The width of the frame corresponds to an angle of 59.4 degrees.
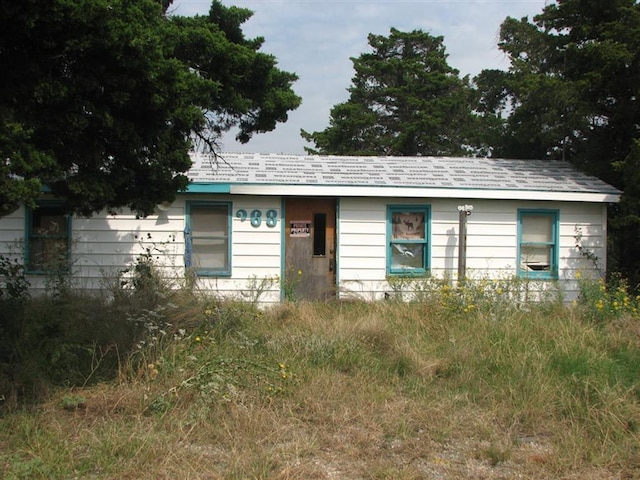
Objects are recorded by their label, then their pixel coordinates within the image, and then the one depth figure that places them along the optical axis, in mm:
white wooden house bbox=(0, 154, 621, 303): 9625
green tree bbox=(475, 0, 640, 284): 10055
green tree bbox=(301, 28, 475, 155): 26000
